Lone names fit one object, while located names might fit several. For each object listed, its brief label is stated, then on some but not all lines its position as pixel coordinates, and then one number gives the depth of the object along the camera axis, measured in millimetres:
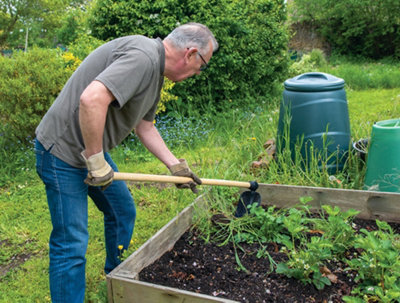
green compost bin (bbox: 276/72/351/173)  3588
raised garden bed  1965
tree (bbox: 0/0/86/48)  23823
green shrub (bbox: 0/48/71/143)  4559
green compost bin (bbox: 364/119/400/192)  3100
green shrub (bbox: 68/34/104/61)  5281
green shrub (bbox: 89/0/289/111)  5887
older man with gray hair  1849
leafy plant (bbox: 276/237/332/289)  2043
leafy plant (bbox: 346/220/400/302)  1892
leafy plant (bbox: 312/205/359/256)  2330
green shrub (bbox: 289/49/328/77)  9750
